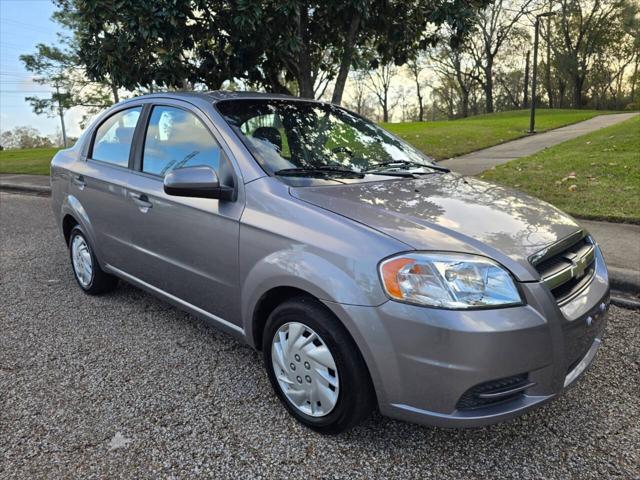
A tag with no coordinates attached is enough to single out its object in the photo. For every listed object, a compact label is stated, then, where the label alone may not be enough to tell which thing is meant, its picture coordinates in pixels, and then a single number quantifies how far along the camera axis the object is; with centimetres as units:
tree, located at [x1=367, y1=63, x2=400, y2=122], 6307
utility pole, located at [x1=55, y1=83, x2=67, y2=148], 2575
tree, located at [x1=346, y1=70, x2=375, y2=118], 6719
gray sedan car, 197
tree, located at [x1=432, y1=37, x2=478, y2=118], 4558
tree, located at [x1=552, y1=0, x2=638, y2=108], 4190
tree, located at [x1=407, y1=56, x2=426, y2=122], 4723
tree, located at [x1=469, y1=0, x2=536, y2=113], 4094
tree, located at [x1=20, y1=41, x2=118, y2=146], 2478
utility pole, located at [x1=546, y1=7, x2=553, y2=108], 4657
